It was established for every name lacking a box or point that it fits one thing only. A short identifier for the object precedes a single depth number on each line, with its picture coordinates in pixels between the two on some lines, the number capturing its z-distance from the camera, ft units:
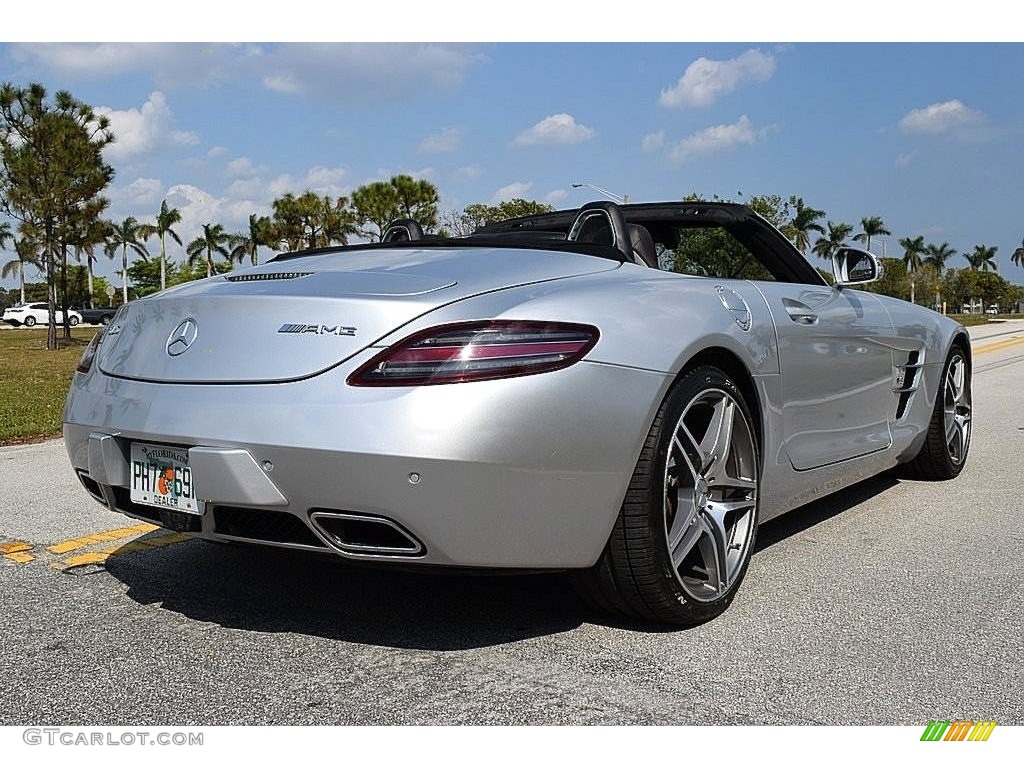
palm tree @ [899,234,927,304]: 374.63
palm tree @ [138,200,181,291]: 241.35
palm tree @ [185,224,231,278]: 262.88
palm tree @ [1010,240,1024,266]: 458.91
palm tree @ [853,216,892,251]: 310.65
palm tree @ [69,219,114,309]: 99.19
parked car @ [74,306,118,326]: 195.20
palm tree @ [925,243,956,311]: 377.91
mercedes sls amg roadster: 8.64
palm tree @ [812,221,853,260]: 274.36
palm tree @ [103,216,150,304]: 257.14
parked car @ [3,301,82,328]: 191.72
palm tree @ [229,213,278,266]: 198.75
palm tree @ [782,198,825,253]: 225.82
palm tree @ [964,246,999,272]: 428.97
